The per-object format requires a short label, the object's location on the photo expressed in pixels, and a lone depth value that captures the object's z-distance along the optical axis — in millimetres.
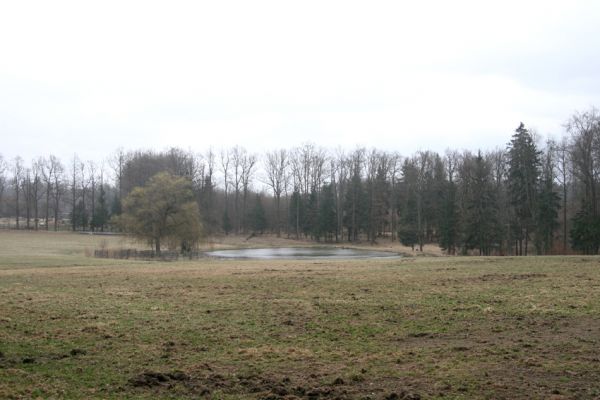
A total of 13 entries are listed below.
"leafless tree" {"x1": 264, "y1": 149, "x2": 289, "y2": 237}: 113469
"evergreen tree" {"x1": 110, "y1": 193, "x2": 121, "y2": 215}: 107562
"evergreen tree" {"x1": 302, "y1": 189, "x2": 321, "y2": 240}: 101181
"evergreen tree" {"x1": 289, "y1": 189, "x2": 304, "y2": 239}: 104688
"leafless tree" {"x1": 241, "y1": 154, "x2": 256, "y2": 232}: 113625
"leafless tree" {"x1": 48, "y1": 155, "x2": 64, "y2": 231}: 113062
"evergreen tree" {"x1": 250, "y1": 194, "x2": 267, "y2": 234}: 105938
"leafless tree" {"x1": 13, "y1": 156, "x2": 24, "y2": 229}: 112938
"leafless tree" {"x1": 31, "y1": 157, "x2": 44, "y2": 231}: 112812
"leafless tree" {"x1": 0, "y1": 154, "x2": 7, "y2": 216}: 116112
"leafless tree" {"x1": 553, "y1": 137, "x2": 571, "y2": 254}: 66406
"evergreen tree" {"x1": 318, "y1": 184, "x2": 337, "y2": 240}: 98812
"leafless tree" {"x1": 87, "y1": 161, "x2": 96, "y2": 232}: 116188
